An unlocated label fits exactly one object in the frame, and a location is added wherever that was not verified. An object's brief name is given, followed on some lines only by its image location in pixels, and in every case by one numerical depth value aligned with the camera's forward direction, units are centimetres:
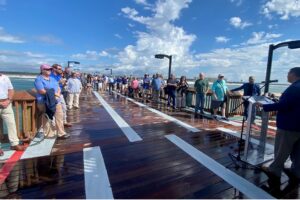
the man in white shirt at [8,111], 246
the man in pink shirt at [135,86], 991
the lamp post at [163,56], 808
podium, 227
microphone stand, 233
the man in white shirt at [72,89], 586
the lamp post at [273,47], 330
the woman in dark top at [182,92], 664
